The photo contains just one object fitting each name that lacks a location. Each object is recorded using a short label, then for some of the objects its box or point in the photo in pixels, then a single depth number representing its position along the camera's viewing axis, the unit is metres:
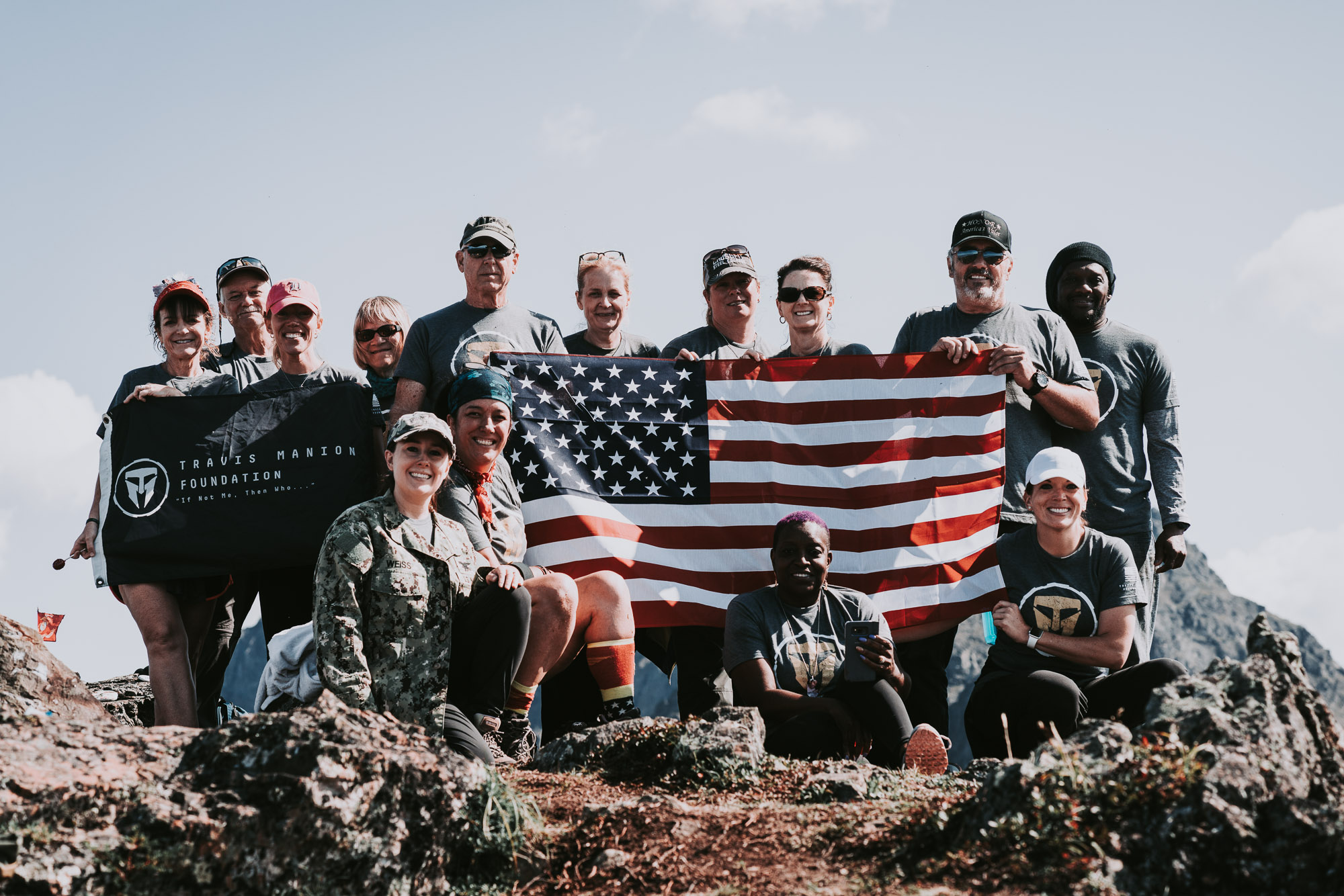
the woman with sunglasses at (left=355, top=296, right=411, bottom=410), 8.15
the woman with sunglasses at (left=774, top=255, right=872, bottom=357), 8.56
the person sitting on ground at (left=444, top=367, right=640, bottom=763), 6.62
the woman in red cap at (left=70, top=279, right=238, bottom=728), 7.21
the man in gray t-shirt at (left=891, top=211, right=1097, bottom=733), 7.97
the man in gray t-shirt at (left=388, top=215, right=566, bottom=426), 7.81
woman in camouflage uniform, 5.61
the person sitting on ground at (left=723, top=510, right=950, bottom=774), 6.23
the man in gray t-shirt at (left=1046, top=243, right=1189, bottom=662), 8.09
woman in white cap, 6.27
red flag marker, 8.87
